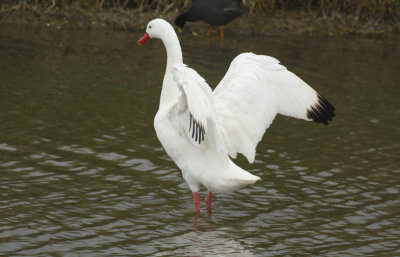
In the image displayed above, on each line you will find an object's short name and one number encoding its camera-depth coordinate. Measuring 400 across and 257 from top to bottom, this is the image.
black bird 32.97
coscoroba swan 13.68
